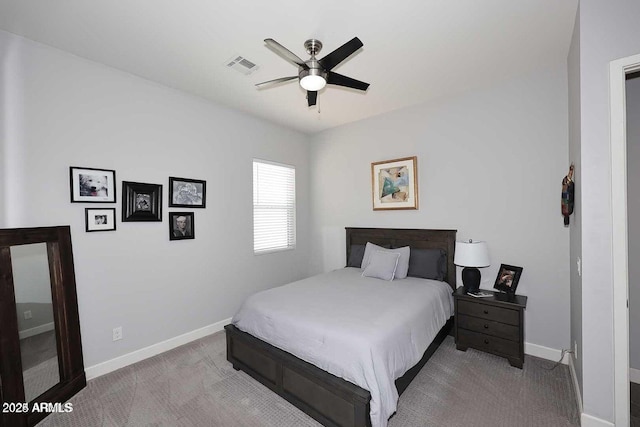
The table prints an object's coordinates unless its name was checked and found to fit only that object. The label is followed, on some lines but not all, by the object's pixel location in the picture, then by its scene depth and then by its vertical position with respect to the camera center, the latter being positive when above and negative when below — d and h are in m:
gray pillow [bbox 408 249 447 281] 3.34 -0.67
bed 1.77 -1.06
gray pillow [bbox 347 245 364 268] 3.99 -0.65
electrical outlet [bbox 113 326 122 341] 2.72 -1.14
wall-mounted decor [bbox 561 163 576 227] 2.28 +0.10
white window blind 4.15 +0.07
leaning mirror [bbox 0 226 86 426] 1.90 -0.82
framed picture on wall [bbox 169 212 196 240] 3.17 -0.14
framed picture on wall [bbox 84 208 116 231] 2.56 -0.04
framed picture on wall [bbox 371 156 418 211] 3.73 +0.35
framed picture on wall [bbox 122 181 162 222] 2.80 +0.13
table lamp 2.88 -0.53
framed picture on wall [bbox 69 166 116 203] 2.48 +0.27
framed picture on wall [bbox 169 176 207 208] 3.17 +0.24
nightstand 2.61 -1.13
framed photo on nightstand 2.91 -0.74
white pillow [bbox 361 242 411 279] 3.36 -0.60
